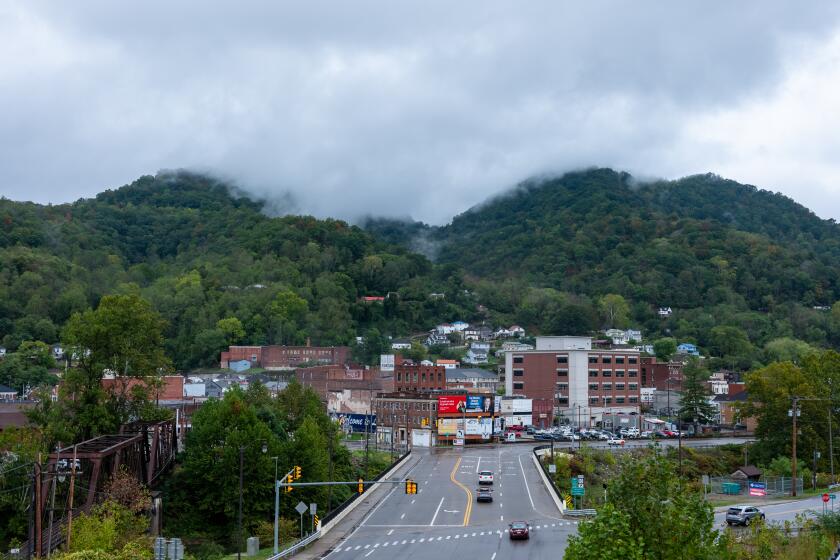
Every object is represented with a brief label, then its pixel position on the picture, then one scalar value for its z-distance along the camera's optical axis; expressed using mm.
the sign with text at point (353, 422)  139125
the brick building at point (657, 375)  186125
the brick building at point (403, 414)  127125
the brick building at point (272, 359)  197750
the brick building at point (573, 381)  153000
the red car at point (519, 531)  54750
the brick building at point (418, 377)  152875
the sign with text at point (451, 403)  124562
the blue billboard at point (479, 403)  126250
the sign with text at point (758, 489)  81750
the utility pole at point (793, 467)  79375
